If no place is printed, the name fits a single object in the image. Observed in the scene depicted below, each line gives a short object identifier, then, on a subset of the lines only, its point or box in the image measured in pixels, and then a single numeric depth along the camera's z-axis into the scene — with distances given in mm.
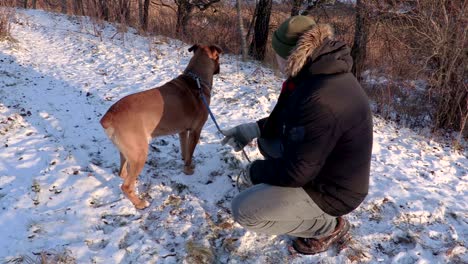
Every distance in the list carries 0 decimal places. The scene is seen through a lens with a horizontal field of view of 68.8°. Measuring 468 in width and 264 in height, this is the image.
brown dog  3326
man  2285
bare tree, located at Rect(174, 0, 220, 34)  13359
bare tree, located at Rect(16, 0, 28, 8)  17266
